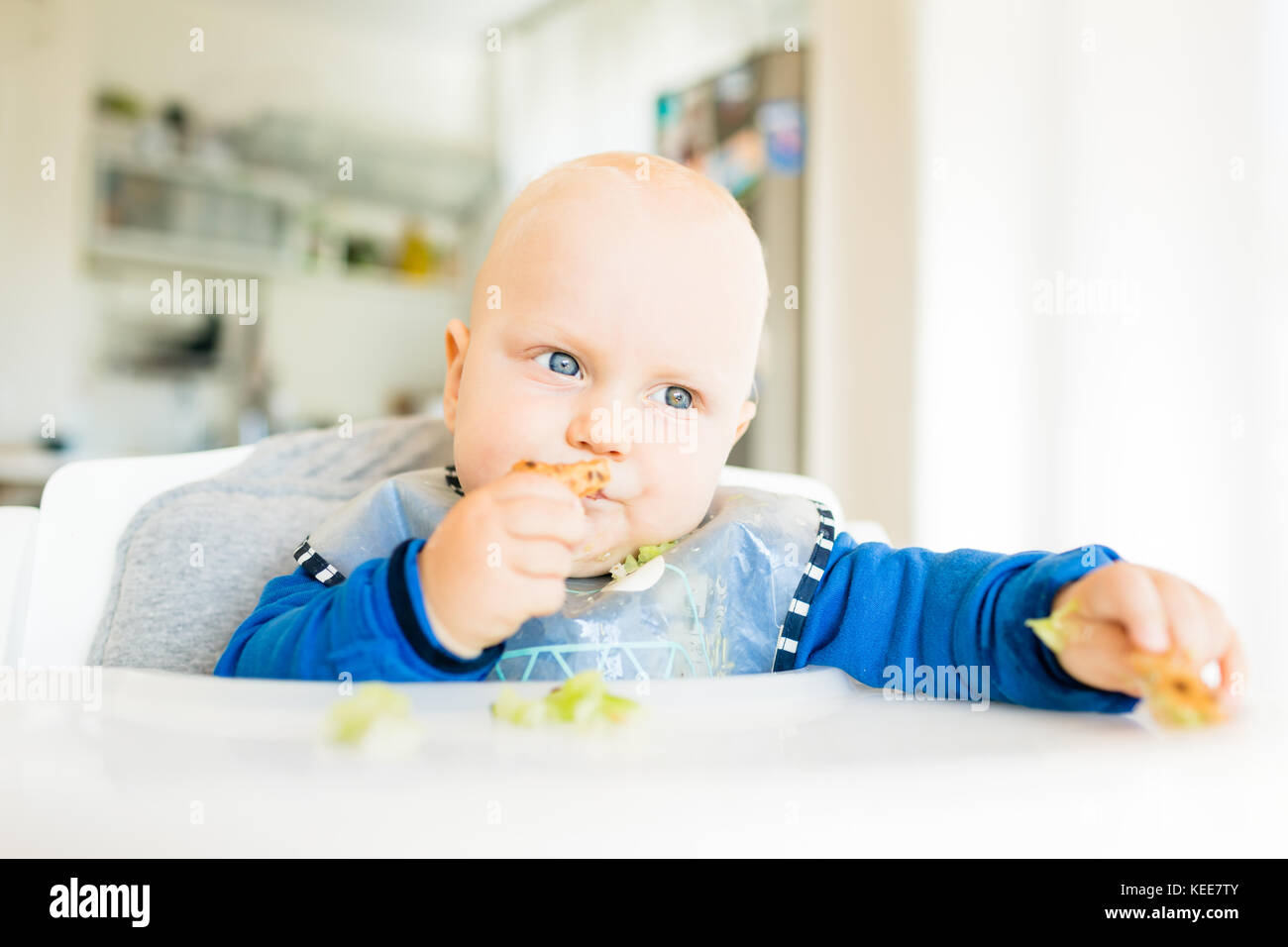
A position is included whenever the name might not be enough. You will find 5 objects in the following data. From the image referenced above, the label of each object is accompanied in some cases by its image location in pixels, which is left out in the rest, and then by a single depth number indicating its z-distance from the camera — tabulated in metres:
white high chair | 1.02
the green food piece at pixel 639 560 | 0.94
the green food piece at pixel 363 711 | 0.51
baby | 0.69
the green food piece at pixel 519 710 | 0.57
